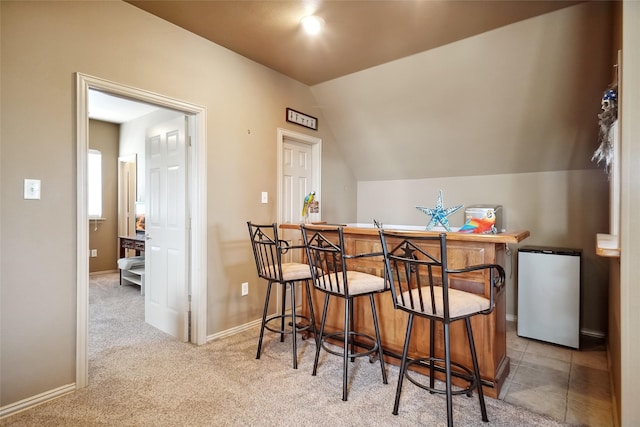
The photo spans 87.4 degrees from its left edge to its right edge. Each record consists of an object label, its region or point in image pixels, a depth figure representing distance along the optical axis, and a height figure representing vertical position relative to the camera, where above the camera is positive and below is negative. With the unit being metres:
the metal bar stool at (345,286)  2.04 -0.49
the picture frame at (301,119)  3.70 +1.06
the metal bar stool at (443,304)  1.65 -0.49
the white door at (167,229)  2.94 -0.18
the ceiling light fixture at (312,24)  2.54 +1.46
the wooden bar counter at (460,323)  2.05 -0.74
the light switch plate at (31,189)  1.98 +0.12
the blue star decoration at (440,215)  2.26 -0.02
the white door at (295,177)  3.78 +0.39
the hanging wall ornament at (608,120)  1.82 +0.55
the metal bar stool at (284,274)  2.45 -0.48
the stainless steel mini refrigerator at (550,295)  2.84 -0.73
